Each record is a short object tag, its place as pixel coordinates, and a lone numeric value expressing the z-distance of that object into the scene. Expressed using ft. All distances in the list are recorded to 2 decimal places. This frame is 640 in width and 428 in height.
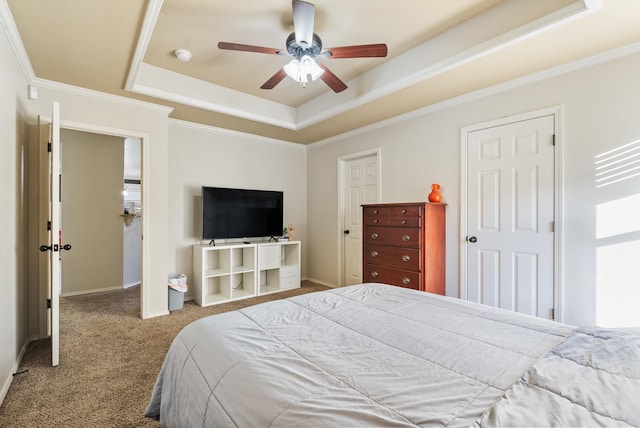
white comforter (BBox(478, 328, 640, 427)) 2.35
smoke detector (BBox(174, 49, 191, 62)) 9.04
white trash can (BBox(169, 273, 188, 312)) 11.91
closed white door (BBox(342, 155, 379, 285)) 14.28
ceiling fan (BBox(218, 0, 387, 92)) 6.52
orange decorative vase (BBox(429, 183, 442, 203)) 10.77
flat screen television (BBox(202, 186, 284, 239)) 13.17
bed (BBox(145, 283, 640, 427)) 2.53
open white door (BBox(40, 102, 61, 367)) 7.38
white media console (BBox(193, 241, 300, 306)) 12.95
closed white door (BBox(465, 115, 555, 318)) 8.63
